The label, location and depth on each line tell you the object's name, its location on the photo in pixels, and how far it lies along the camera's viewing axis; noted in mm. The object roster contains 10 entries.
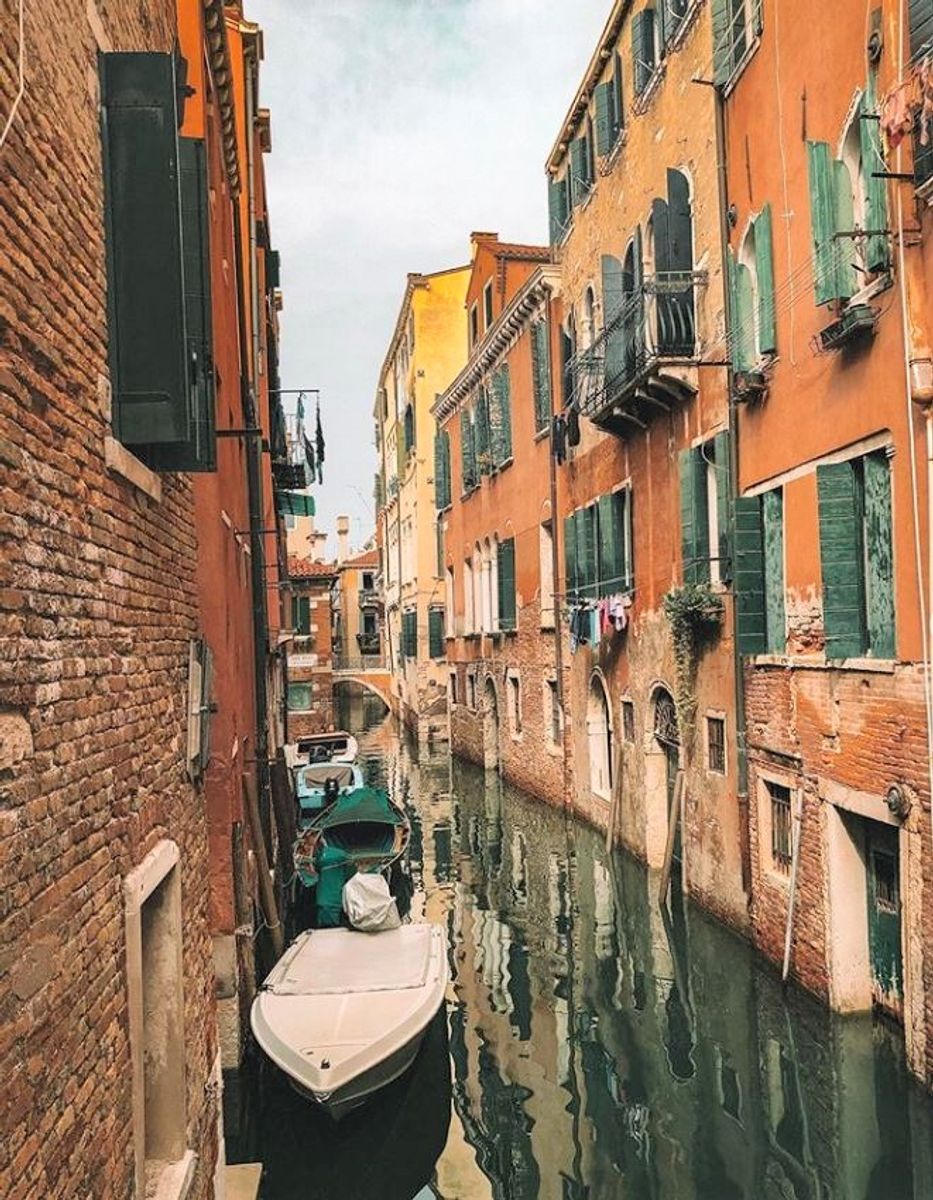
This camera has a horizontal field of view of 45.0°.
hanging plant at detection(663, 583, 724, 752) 11492
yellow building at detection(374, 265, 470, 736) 32844
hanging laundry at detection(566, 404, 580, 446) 17012
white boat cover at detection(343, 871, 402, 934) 10414
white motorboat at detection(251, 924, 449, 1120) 7672
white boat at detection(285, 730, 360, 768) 23719
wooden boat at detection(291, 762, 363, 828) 18484
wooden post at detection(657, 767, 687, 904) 12570
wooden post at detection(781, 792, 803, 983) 9377
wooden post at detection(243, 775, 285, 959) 10539
